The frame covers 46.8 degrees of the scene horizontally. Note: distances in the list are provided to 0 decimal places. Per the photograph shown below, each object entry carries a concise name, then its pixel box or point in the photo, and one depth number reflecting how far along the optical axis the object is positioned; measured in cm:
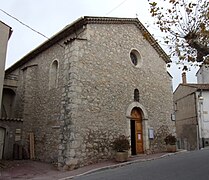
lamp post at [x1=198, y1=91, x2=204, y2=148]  2012
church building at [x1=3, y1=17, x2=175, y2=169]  1051
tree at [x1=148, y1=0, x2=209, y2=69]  709
